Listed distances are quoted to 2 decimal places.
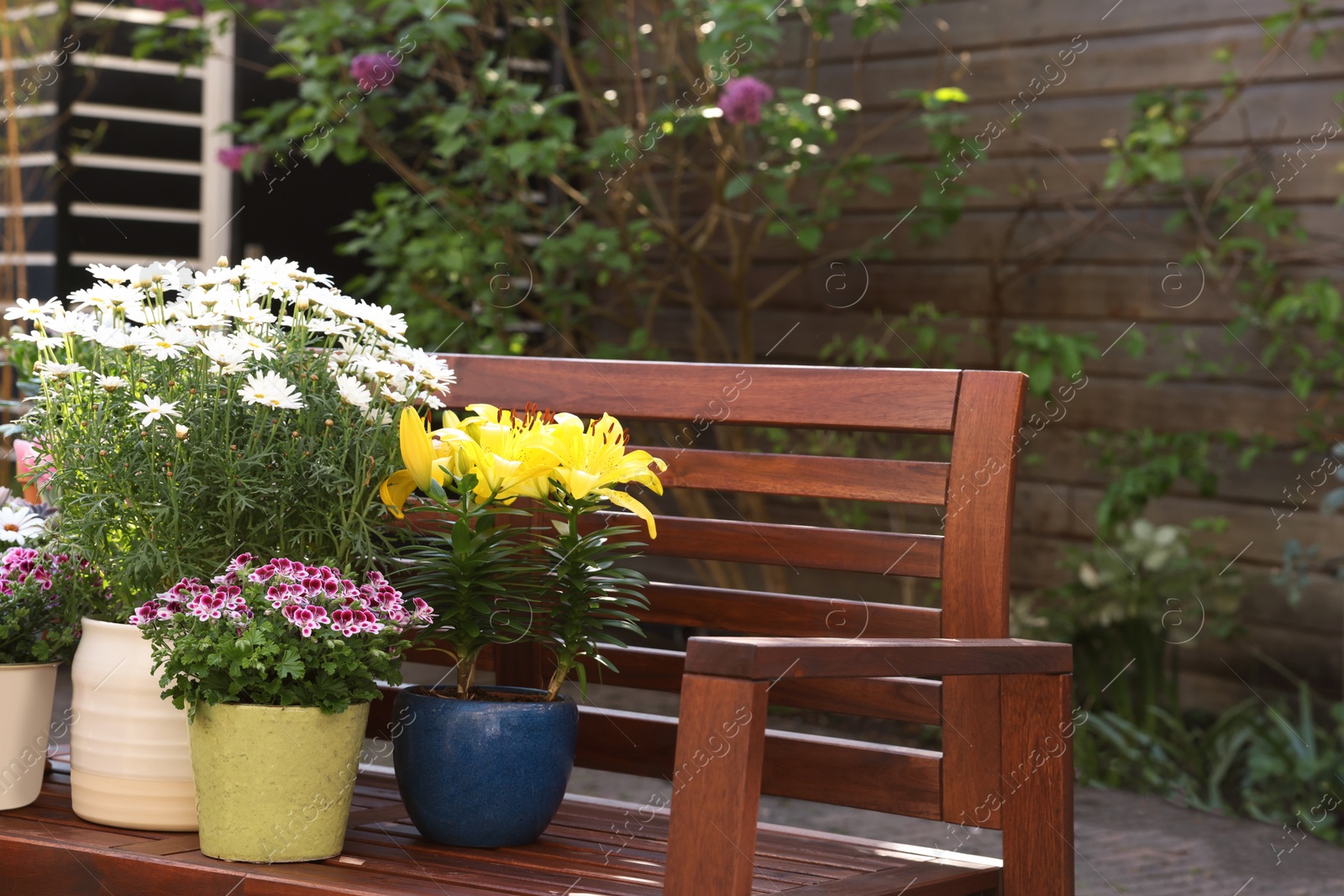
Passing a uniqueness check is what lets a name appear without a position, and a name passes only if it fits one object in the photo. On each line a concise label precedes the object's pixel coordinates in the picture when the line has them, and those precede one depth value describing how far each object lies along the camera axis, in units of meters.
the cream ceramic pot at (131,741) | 3.33
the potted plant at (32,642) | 3.39
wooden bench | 3.15
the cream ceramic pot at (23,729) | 3.39
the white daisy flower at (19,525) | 3.52
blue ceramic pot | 3.31
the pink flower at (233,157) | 6.93
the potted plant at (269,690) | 3.23
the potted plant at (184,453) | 3.29
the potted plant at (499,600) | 3.31
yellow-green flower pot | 3.24
